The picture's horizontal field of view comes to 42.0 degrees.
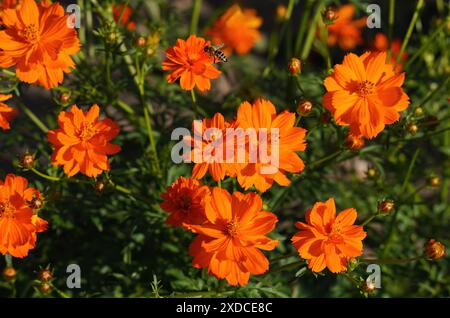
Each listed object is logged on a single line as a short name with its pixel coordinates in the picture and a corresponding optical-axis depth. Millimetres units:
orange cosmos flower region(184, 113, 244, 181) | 1833
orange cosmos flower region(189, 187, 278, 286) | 1837
